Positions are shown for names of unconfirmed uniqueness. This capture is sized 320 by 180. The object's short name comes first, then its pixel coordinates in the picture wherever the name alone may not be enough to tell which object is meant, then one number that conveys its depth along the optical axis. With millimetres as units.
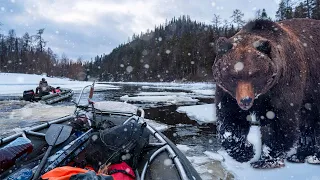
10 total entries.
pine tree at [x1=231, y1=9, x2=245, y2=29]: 43175
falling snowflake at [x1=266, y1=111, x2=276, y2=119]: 3135
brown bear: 2664
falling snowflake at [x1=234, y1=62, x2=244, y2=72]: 2629
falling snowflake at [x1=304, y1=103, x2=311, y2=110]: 3564
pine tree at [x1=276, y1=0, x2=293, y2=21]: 35000
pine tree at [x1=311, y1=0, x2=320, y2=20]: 29122
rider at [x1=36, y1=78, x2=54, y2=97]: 14941
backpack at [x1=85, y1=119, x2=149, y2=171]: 2705
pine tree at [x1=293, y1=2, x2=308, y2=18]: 32388
